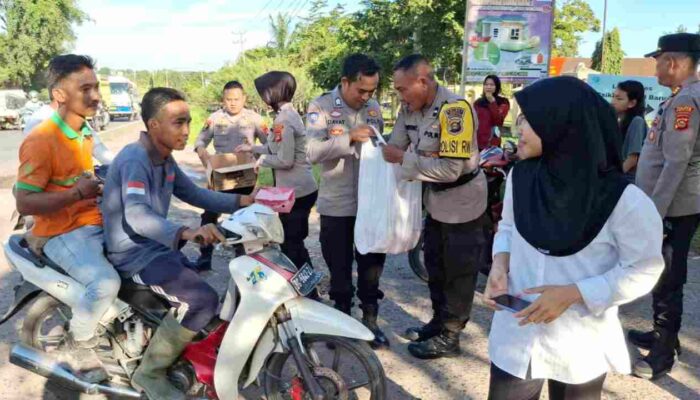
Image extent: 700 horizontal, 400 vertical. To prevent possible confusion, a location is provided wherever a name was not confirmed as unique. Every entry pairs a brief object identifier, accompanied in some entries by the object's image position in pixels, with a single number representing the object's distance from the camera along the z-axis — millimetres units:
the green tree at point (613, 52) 42594
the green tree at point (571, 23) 25478
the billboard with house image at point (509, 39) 8383
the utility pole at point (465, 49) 8447
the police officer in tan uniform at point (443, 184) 3098
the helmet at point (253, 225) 2549
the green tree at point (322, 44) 25016
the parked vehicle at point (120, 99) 36969
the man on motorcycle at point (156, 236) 2621
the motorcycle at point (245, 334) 2586
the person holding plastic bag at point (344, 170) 3479
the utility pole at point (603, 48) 39347
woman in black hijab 1626
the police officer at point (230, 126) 5594
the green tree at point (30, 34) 39812
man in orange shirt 2736
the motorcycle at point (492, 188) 4711
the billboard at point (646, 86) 13773
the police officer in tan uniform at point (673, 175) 3012
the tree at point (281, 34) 39344
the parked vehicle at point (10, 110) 25688
